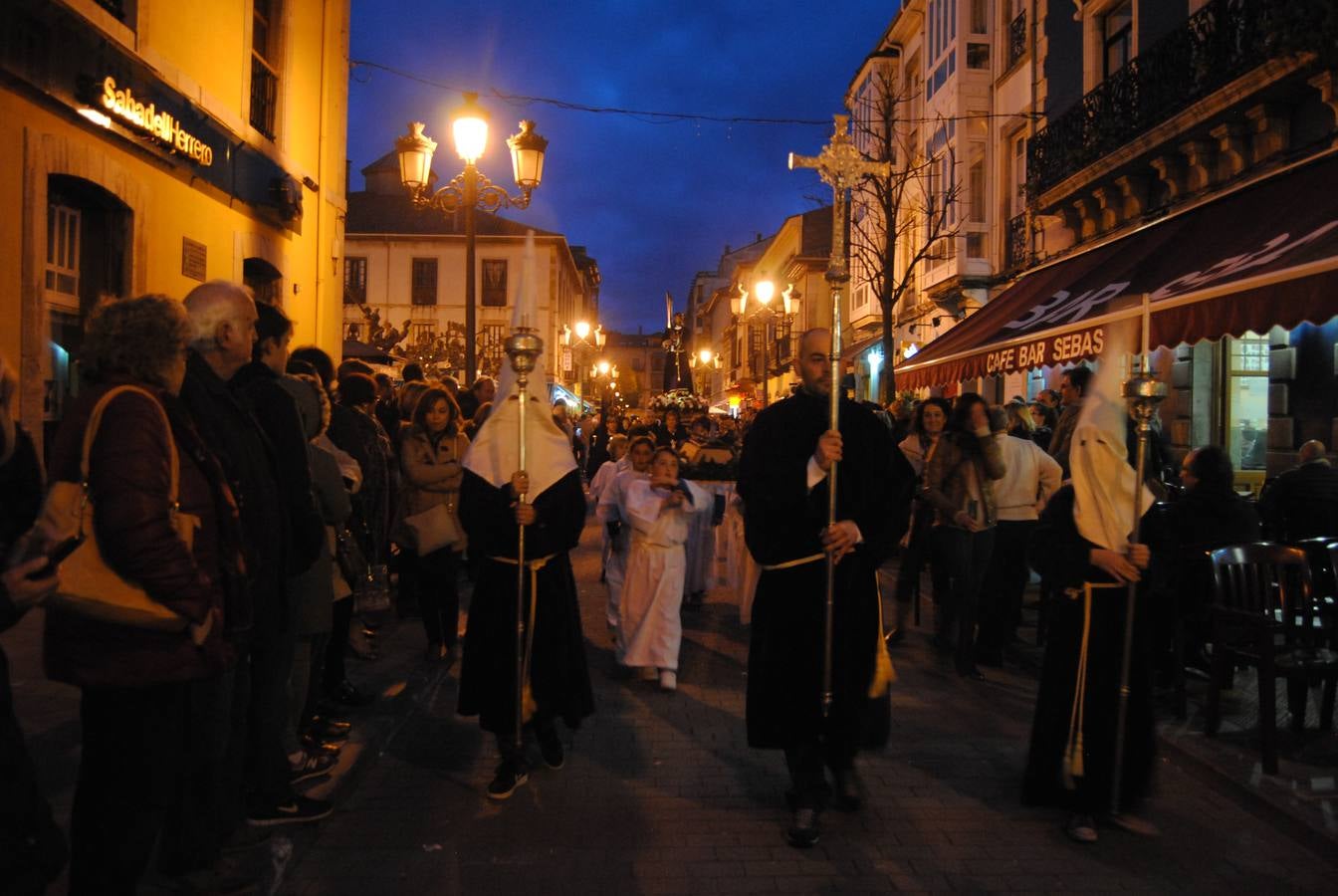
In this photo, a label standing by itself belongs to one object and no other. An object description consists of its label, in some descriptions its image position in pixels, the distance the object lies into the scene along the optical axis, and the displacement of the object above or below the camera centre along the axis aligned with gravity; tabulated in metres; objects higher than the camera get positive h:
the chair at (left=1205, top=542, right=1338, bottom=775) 5.62 -0.87
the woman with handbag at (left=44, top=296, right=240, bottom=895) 2.89 -0.39
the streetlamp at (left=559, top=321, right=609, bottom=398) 37.05 +5.13
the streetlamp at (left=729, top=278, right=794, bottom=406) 23.39 +3.56
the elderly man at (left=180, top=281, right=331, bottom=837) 3.50 -0.27
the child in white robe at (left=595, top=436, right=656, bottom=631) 8.21 -0.48
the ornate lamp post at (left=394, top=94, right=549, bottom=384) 12.48 +3.49
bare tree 18.52 +6.27
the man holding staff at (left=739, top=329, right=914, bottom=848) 4.75 -0.51
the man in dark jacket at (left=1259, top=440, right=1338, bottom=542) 7.50 -0.26
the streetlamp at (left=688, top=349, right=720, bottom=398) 57.19 +5.25
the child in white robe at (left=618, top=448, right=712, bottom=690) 7.26 -0.82
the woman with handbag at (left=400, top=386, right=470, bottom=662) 7.50 -0.42
